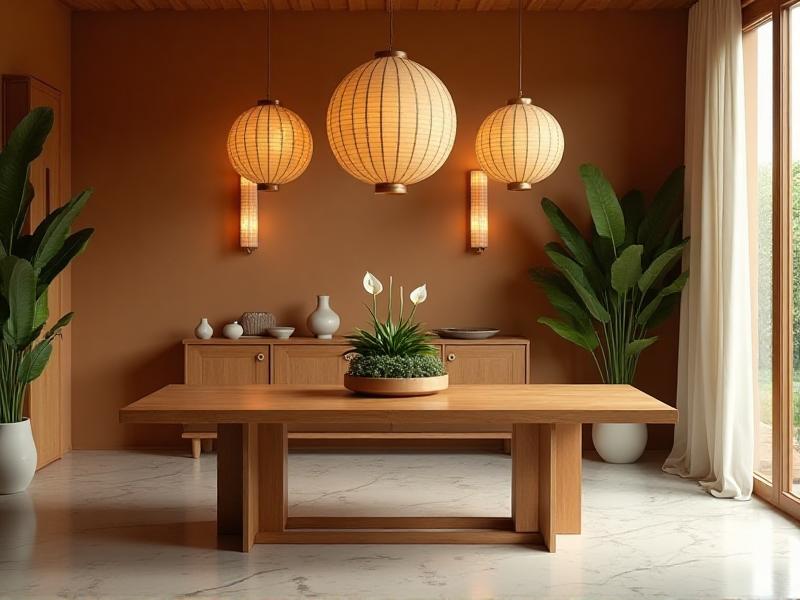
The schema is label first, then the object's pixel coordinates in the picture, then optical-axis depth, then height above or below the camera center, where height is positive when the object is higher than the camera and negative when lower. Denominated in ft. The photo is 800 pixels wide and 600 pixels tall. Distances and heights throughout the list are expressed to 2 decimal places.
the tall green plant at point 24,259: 16.31 +0.89
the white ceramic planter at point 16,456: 17.12 -2.78
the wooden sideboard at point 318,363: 20.52 -1.27
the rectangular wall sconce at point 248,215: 21.44 +2.15
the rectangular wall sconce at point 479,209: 21.44 +2.27
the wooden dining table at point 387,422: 12.53 -2.15
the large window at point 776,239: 15.99 +1.19
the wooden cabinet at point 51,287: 18.52 +0.49
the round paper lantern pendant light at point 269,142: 13.75 +2.49
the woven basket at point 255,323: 21.40 -0.37
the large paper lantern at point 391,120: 10.92 +2.24
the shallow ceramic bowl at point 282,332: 20.84 -0.57
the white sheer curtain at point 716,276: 17.29 +0.56
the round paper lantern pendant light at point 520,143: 13.15 +2.35
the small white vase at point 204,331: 20.95 -0.54
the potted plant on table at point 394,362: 13.43 -0.83
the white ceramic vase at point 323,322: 21.01 -0.35
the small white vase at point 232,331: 20.89 -0.54
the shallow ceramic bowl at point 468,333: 20.67 -0.61
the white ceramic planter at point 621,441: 20.10 -2.96
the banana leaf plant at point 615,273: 19.67 +0.70
